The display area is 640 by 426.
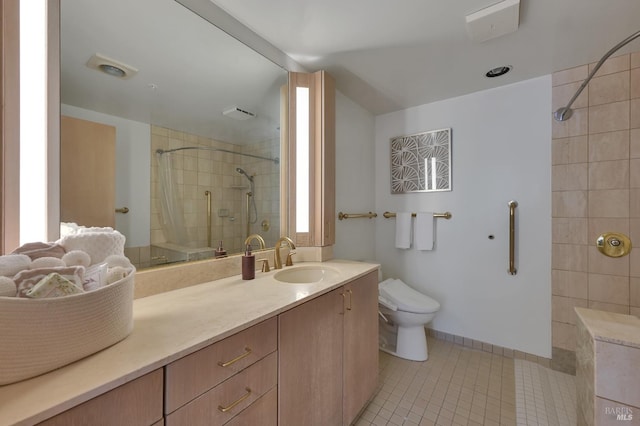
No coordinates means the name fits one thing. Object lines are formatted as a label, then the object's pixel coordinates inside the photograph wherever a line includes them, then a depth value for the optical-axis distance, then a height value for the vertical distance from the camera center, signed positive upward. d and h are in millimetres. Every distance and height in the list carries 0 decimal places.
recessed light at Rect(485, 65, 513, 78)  1839 +1043
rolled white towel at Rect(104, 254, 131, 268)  731 -142
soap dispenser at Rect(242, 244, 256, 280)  1349 -291
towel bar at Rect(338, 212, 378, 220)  2225 -29
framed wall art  2338 +480
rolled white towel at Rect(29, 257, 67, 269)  607 -123
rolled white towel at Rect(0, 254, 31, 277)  565 -118
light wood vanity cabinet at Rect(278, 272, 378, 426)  986 -666
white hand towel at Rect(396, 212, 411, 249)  2473 -175
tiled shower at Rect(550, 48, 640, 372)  1700 +137
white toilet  1964 -820
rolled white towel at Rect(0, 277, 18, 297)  524 -157
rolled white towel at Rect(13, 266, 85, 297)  549 -144
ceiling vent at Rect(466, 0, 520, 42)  1270 +1016
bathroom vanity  517 -413
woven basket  494 -251
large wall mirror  950 +408
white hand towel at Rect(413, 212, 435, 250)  2373 -171
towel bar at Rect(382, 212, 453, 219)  2314 -27
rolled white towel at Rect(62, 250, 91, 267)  667 -123
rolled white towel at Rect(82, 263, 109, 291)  637 -167
